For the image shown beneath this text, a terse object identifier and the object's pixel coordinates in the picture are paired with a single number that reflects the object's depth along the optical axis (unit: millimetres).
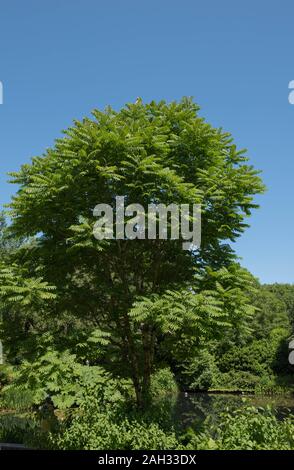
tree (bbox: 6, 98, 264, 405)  12133
